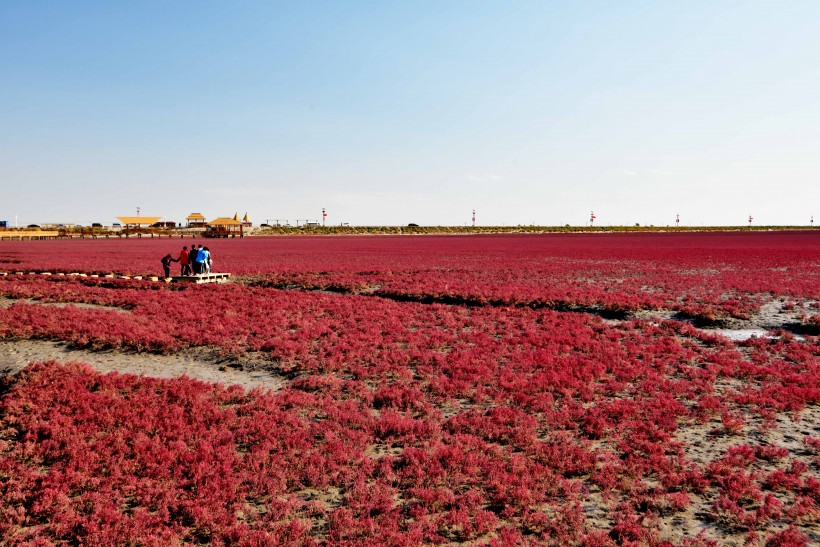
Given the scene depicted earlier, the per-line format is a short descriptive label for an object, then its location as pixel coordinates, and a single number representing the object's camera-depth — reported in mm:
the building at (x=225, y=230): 131750
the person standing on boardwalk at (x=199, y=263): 34219
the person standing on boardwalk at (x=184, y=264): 34438
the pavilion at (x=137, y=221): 157750
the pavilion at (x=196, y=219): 161800
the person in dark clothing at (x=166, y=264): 34650
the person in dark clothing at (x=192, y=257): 34875
